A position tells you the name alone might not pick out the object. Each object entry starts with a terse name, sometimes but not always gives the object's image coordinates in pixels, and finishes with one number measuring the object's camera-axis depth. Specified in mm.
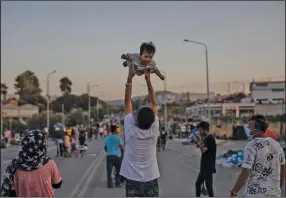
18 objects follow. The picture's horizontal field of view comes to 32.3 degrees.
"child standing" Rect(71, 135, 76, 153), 27550
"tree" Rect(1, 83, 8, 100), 122750
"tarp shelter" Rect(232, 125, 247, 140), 45062
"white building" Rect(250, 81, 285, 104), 81000
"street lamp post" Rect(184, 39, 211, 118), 40206
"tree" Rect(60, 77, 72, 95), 140125
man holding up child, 5152
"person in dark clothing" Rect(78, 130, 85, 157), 29533
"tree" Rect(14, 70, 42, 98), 124875
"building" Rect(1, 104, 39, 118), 97756
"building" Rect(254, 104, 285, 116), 65756
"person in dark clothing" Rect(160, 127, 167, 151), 32150
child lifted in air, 4773
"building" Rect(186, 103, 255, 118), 77794
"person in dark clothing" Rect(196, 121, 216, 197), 9367
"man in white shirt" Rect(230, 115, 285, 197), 5551
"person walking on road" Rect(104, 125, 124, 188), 13180
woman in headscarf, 4637
